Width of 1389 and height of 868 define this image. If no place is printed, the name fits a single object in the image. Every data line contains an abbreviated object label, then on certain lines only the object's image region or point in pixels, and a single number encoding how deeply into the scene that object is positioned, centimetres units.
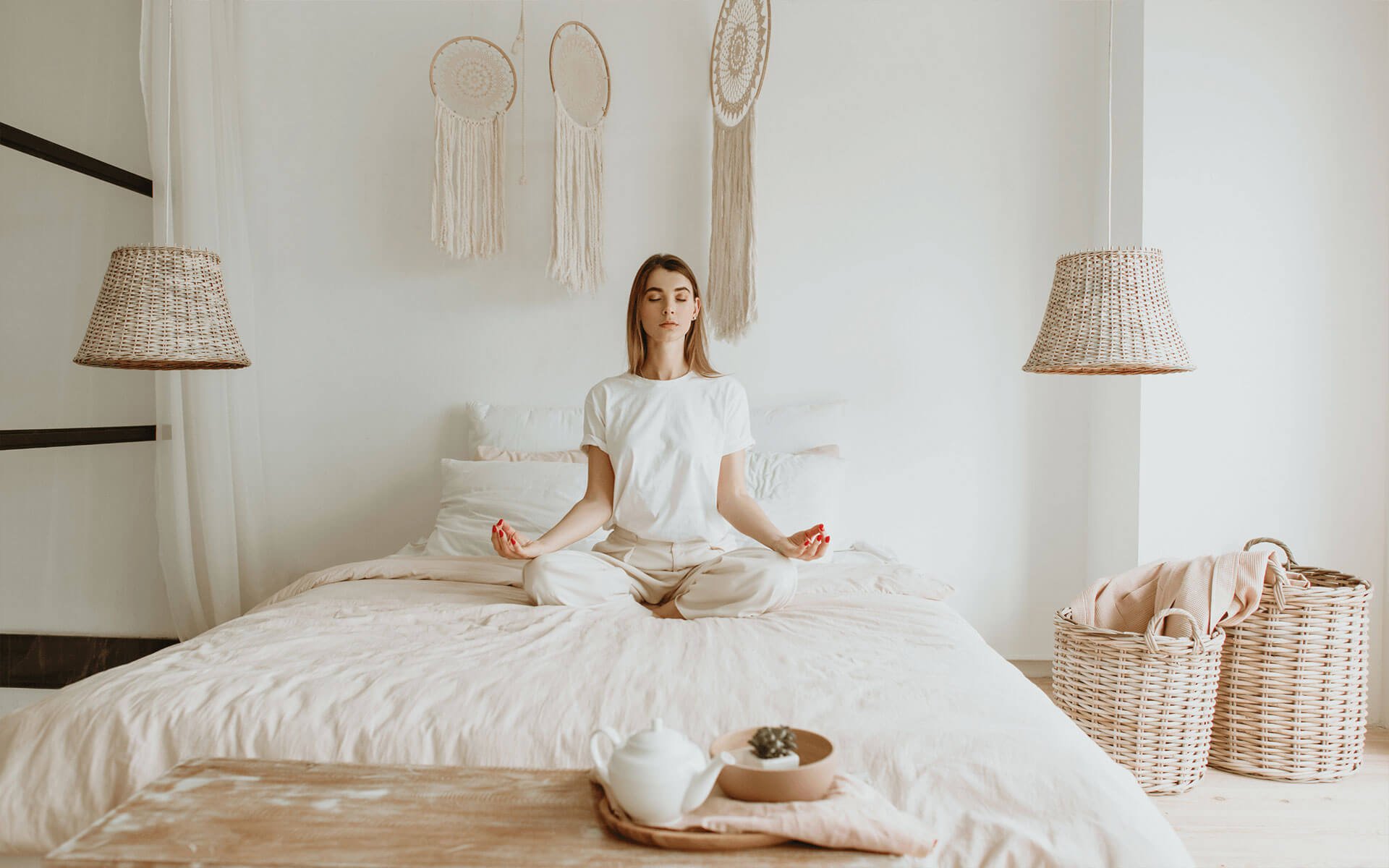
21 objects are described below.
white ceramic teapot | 92
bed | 115
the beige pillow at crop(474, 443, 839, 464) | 286
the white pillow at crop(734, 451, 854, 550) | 269
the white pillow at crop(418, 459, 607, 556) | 263
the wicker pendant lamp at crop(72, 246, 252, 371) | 221
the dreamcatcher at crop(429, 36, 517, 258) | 300
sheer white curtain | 280
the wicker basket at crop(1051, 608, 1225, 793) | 218
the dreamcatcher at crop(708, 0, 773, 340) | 288
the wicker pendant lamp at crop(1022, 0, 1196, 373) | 232
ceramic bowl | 96
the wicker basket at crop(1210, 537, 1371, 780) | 225
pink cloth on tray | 91
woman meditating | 212
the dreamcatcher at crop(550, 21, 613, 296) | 295
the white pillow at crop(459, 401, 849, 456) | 297
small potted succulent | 98
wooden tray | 91
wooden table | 89
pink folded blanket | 224
